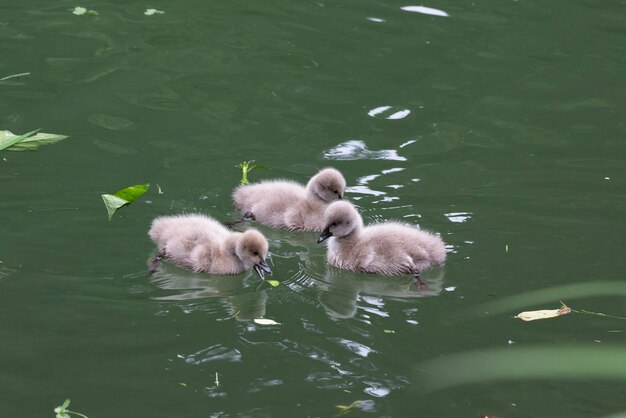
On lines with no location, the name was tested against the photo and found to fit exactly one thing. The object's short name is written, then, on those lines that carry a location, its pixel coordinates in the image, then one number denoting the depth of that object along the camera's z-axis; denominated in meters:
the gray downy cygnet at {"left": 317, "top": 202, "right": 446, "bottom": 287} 10.47
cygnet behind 11.75
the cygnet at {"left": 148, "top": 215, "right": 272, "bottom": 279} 10.28
